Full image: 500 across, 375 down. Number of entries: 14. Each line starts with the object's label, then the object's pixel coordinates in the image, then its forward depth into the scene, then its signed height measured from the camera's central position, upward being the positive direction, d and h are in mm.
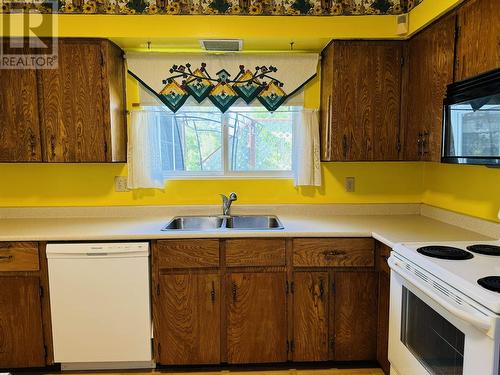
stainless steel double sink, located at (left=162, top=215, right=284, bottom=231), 2621 -482
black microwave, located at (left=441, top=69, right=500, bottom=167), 1536 +180
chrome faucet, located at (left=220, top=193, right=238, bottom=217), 2619 -341
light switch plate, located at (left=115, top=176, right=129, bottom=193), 2697 -177
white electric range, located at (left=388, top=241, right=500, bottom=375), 1144 -596
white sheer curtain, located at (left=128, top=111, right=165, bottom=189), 2621 +73
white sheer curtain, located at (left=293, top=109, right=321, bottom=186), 2662 +77
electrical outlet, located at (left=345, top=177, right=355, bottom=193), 2758 -206
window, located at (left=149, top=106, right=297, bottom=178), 2746 +139
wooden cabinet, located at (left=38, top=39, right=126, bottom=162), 2324 +400
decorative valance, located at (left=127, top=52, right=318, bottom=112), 2564 +637
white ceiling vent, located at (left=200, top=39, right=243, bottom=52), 2381 +823
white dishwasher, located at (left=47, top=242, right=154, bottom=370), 2068 -870
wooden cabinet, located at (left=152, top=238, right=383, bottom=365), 2148 -911
